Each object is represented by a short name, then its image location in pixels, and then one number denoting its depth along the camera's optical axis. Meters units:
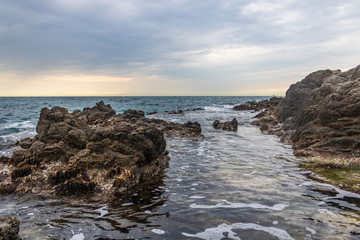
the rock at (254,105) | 59.84
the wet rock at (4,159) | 10.71
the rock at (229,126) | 25.76
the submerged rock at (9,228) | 4.38
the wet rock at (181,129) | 22.24
